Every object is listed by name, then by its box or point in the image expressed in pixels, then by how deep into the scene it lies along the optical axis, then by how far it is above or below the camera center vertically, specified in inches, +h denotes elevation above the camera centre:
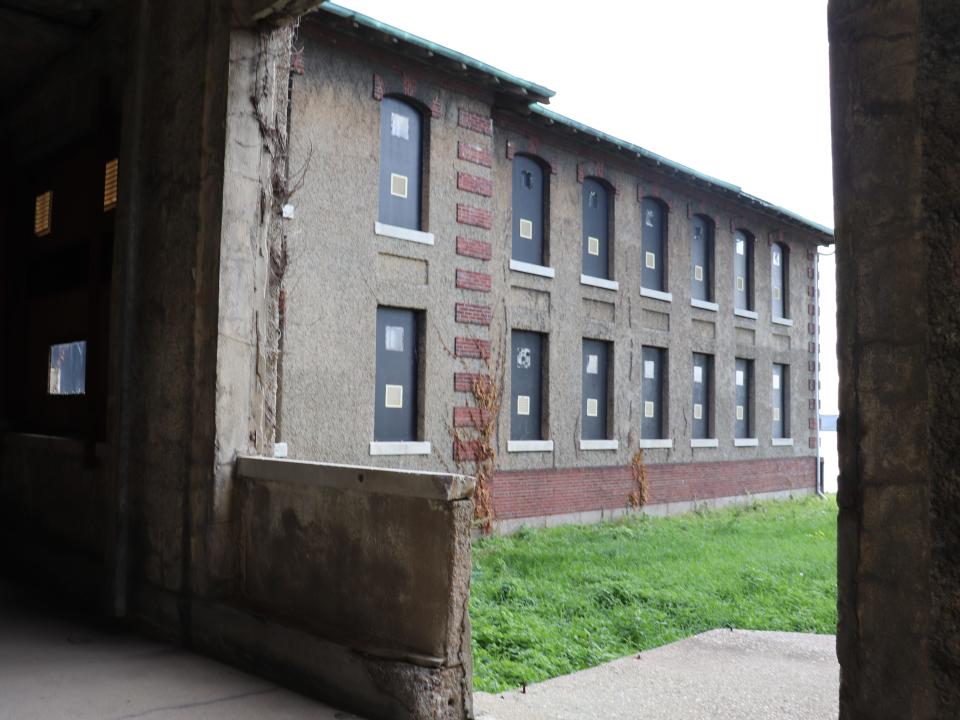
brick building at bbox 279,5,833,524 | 490.3 +96.2
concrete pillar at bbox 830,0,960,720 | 97.4 +9.0
